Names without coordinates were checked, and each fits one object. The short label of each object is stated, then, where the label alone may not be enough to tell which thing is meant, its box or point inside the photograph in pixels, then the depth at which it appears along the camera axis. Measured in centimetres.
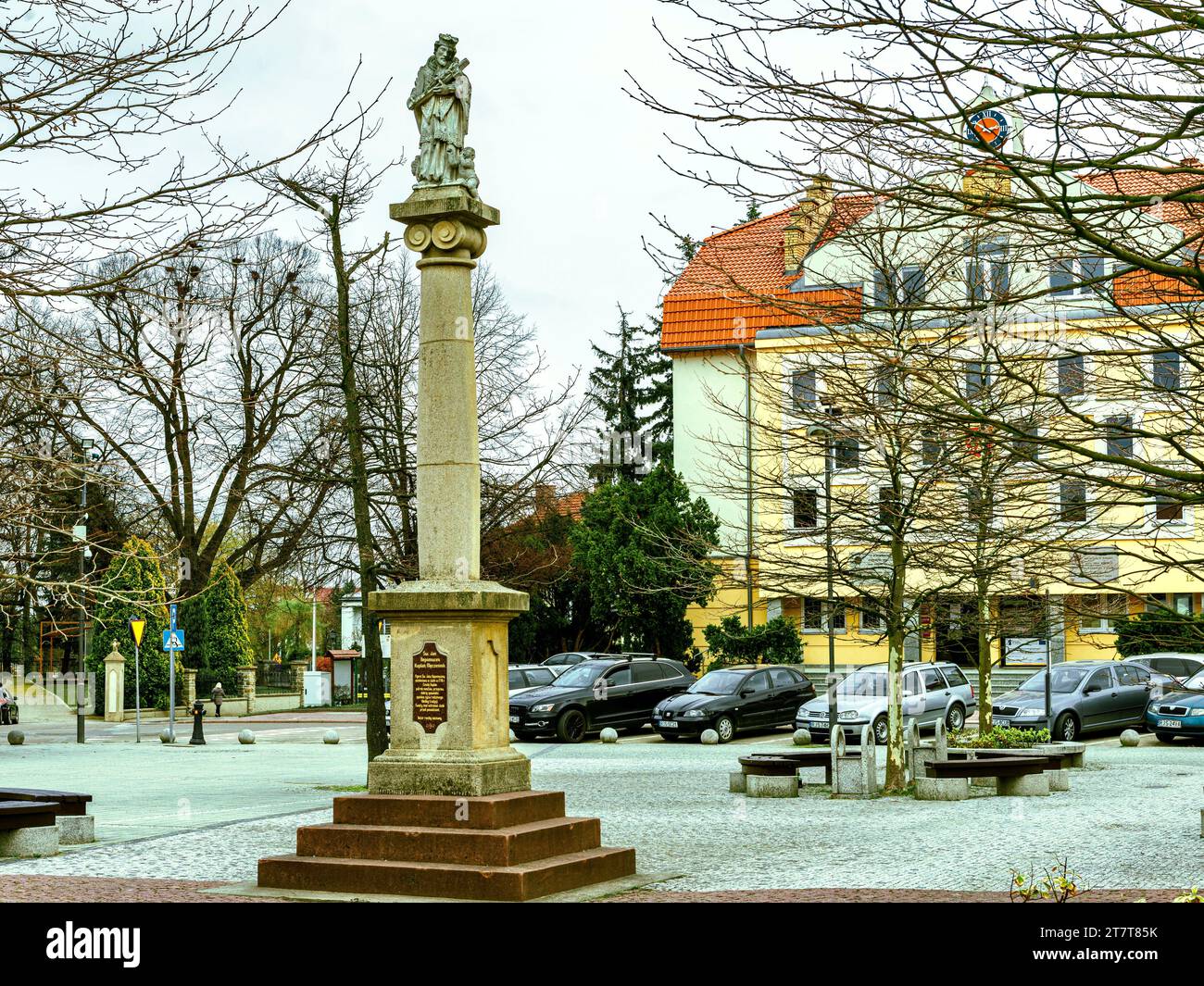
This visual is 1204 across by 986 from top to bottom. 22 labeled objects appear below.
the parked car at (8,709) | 3919
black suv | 2914
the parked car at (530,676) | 3394
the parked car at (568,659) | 4125
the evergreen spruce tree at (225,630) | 4841
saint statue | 1138
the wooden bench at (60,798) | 1342
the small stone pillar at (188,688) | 4634
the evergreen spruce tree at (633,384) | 6119
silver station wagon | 2659
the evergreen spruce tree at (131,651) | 4556
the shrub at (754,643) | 3988
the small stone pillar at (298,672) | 5591
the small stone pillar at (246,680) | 4894
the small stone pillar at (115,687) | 4328
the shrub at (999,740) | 2142
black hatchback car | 2875
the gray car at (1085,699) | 2713
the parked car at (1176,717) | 2722
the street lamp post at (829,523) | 1672
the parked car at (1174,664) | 3152
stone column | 1045
